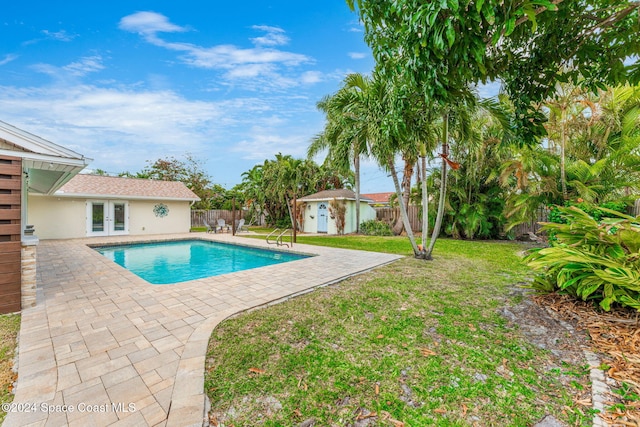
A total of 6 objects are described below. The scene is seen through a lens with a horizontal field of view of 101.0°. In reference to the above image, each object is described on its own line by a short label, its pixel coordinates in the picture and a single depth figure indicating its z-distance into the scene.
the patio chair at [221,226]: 17.60
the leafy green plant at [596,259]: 3.19
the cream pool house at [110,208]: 13.17
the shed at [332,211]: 16.59
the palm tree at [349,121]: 6.99
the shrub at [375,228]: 15.85
